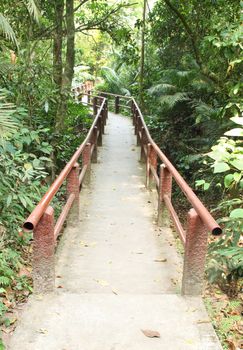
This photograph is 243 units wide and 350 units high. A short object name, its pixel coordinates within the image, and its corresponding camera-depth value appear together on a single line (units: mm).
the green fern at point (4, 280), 3531
